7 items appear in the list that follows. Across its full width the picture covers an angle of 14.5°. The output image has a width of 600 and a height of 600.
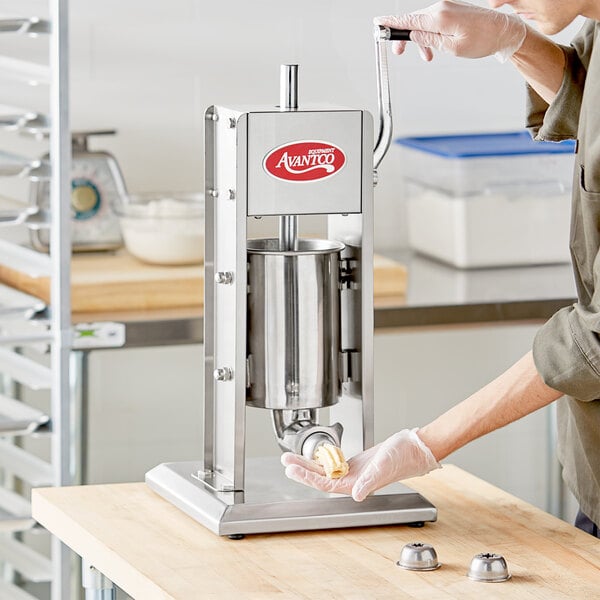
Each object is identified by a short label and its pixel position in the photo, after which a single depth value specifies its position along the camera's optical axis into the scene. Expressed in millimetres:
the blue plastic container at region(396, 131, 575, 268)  5595
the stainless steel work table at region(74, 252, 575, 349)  4909
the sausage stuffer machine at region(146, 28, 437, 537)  2812
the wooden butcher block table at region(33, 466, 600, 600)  2503
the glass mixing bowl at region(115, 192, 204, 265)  5202
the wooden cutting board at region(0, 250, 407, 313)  4969
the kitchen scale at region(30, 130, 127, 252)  5167
